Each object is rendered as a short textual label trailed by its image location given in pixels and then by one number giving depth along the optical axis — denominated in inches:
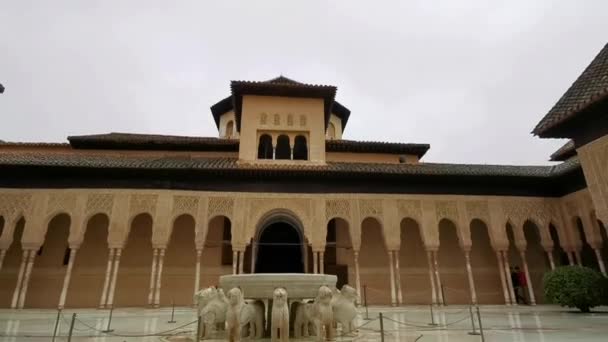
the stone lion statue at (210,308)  200.1
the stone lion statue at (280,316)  183.0
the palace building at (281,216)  500.1
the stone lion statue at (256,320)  207.3
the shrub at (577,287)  384.2
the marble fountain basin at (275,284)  211.5
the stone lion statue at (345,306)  205.8
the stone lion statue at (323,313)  191.9
